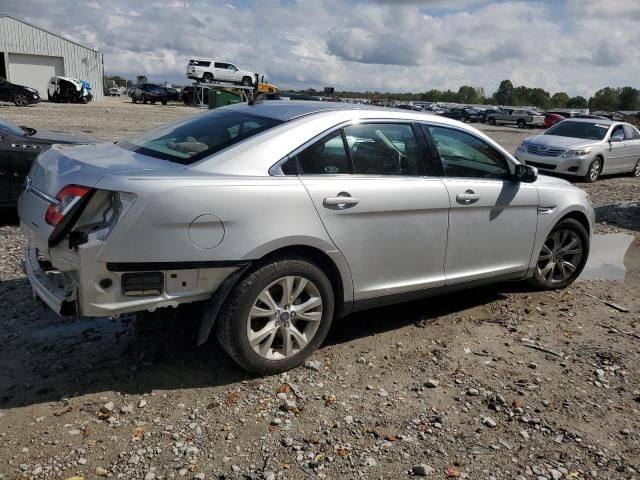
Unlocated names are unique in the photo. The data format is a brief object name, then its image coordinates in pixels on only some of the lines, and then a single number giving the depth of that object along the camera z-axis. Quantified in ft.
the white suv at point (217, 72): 153.48
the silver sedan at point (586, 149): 44.29
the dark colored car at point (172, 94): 166.55
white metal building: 139.44
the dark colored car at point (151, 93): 164.66
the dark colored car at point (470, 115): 165.45
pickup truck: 153.38
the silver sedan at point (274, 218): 10.19
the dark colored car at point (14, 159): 22.38
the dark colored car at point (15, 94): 101.65
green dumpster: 126.31
